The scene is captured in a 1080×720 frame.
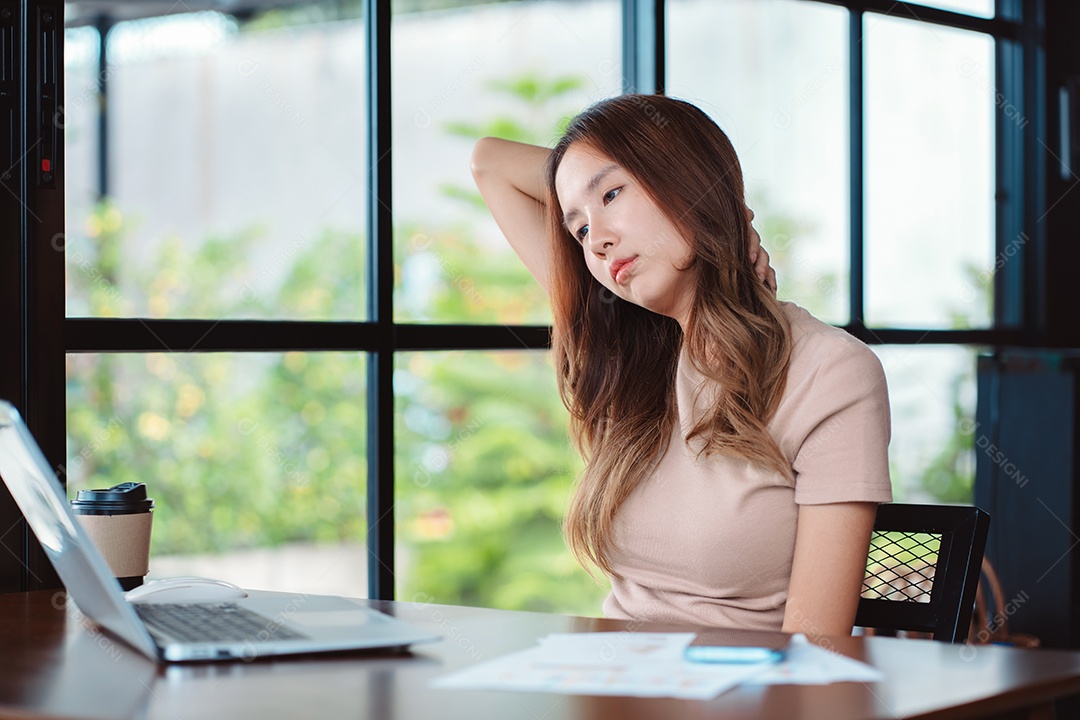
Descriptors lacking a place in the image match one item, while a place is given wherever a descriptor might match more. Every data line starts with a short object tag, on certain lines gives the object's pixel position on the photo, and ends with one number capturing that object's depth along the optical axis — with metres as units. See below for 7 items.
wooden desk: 2.15
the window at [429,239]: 3.81
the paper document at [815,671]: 2.21
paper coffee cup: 2.70
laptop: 2.30
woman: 2.64
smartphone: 2.26
